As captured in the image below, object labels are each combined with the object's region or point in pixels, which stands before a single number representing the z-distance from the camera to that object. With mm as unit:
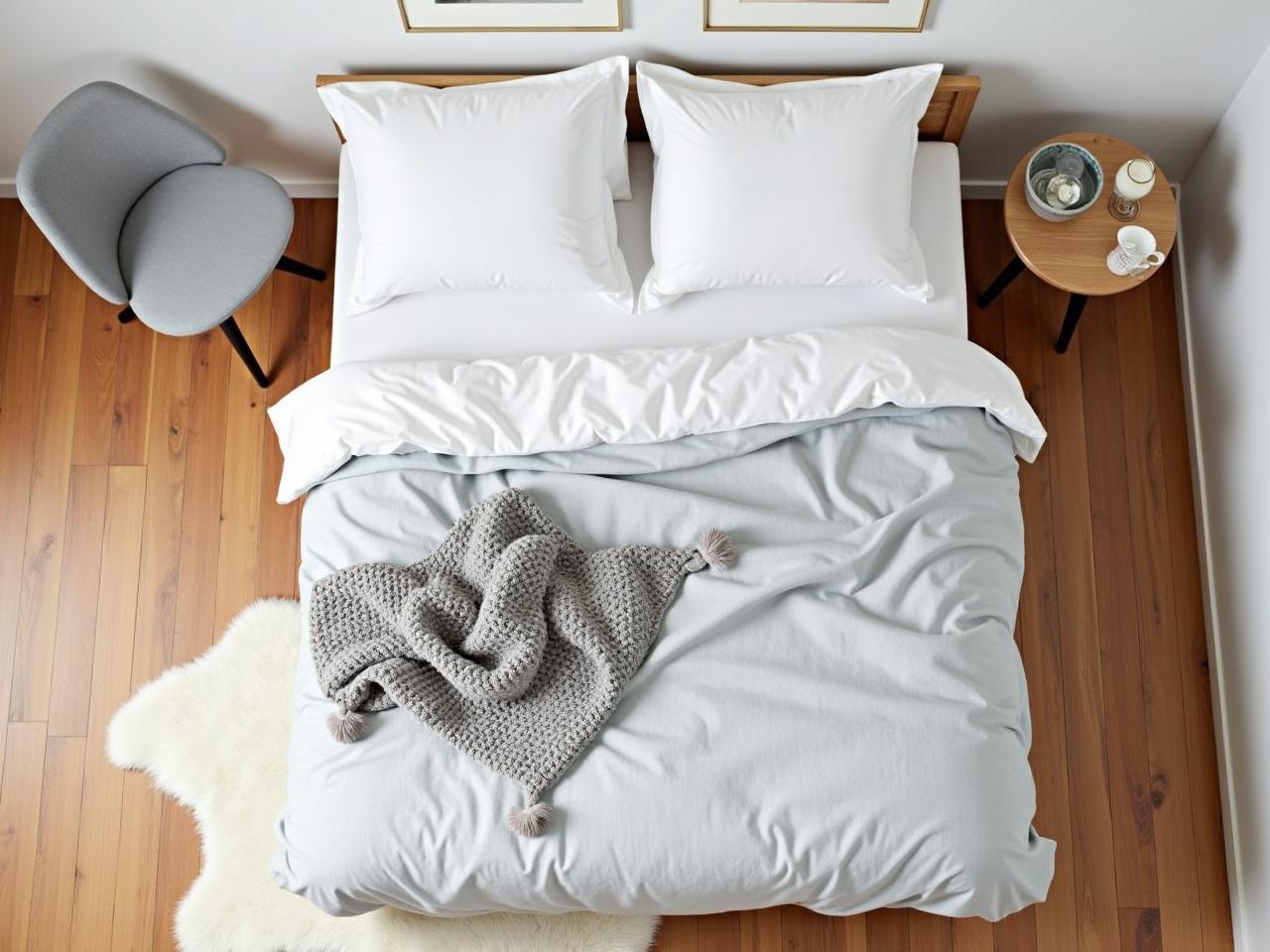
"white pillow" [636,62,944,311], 2061
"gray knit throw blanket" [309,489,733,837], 1854
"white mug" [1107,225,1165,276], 2182
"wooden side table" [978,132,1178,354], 2205
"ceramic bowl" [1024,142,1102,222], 2221
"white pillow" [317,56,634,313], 2062
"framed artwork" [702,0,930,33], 2096
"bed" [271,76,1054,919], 1833
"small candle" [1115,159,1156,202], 2199
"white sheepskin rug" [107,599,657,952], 2242
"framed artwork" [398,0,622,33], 2105
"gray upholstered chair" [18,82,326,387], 2156
